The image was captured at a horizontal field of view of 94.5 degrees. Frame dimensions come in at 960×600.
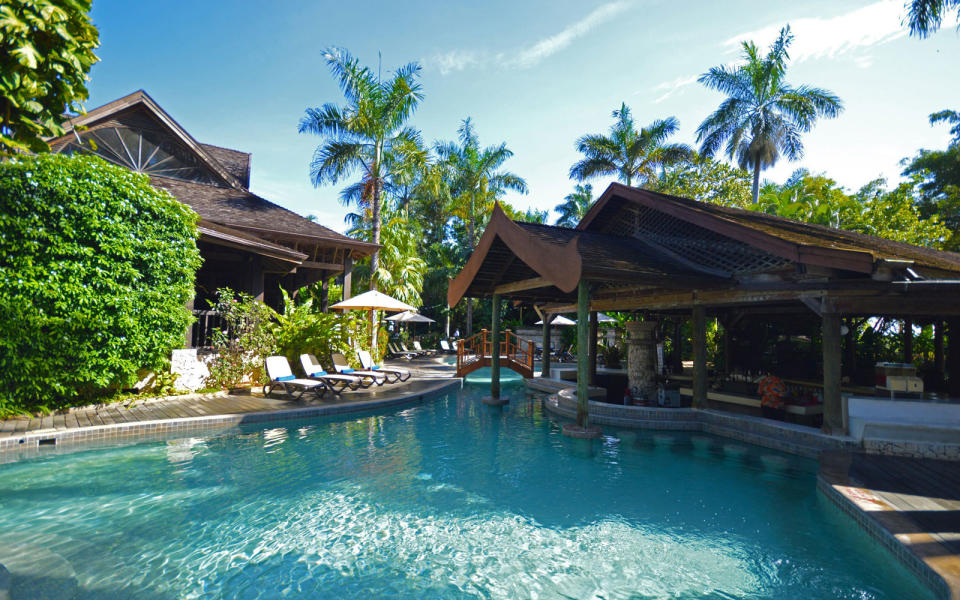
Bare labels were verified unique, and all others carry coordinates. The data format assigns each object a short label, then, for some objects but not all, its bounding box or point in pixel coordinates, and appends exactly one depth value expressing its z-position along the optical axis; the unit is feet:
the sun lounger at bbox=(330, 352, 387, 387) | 42.24
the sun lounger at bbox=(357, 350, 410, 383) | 48.36
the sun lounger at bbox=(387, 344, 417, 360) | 83.98
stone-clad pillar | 35.22
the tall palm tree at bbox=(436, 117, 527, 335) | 101.81
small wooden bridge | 52.39
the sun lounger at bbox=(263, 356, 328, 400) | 34.73
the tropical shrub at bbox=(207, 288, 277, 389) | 36.63
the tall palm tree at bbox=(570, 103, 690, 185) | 86.33
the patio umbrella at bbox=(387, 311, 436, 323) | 83.50
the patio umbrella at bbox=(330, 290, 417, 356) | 47.70
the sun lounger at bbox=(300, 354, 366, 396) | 38.60
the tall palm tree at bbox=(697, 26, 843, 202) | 77.41
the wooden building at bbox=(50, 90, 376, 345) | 46.60
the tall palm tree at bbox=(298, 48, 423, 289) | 59.72
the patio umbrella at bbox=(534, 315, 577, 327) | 74.69
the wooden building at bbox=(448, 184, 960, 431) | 23.86
